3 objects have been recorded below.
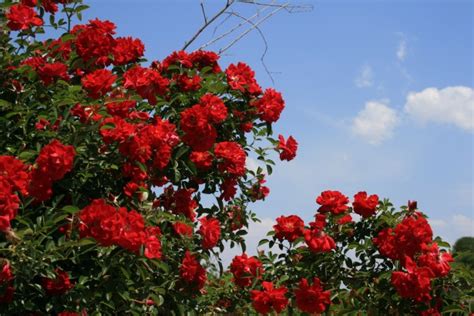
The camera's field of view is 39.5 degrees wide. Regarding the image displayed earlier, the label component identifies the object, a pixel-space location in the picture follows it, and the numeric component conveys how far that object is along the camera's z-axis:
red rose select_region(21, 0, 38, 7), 3.60
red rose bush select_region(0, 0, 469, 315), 2.63
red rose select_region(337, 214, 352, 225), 3.71
